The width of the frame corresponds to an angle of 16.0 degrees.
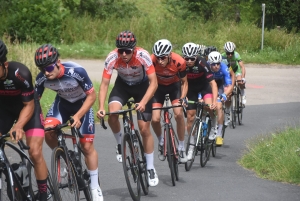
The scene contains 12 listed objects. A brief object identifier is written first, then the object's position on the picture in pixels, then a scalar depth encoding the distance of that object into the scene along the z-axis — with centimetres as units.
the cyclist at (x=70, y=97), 1088
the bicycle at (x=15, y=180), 970
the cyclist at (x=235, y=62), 2312
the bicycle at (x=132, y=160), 1243
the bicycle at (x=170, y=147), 1432
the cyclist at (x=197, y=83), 1643
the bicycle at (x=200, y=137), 1639
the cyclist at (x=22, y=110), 1006
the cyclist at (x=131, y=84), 1288
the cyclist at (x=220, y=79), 1908
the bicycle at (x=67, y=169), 1054
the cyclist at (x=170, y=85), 1493
